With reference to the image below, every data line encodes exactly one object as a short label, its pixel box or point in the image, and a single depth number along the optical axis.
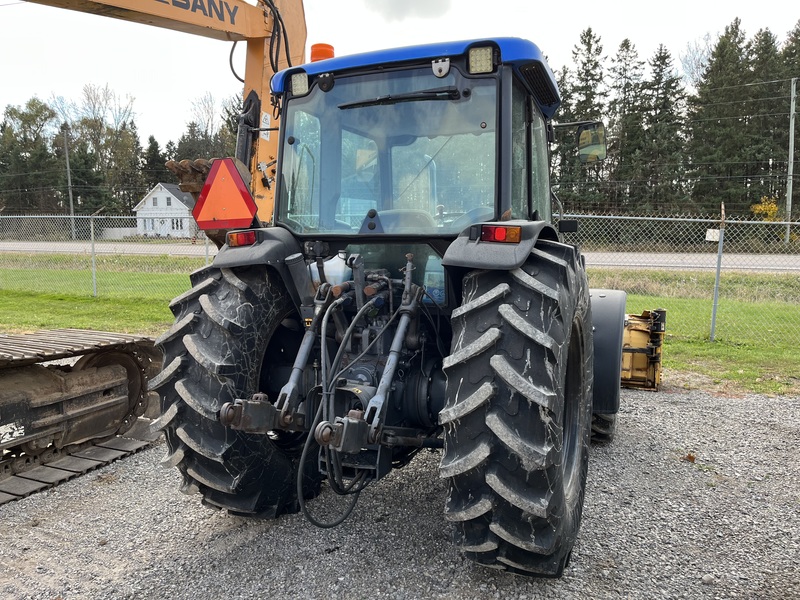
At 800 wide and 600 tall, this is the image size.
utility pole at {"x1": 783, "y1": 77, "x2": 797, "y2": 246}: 29.01
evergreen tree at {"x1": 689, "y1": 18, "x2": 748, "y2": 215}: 30.50
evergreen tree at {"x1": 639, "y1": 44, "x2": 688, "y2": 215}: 30.09
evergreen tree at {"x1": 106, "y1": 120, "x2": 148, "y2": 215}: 54.06
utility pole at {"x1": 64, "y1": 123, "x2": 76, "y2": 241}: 44.99
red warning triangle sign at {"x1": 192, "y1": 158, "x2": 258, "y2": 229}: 3.51
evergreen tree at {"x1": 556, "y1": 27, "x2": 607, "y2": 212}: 27.72
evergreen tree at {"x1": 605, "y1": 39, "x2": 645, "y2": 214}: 29.98
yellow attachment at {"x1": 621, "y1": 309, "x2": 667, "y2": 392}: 5.93
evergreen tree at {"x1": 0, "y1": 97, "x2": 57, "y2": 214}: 48.19
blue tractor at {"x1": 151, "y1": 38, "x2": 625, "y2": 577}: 2.42
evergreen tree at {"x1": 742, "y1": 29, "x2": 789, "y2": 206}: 30.83
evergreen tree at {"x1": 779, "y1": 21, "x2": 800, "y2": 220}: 33.38
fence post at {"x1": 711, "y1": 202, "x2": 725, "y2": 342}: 8.49
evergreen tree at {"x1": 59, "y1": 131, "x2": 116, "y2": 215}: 47.16
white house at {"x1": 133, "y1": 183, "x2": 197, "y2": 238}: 53.62
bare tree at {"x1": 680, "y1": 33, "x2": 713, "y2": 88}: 36.66
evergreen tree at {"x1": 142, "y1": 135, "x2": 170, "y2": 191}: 55.06
